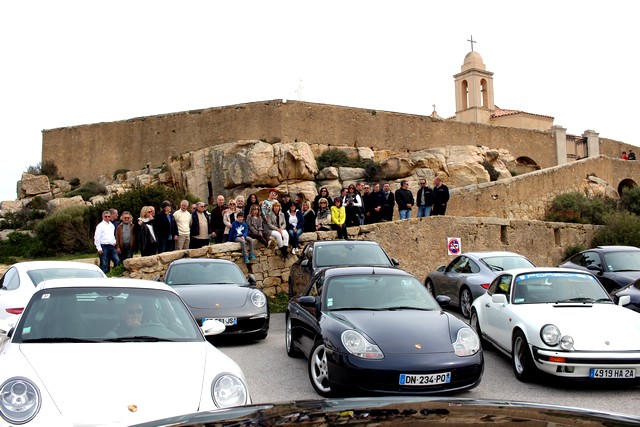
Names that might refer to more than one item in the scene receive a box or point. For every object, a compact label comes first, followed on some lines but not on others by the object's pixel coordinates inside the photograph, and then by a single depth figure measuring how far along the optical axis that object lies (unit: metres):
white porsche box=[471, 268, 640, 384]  6.91
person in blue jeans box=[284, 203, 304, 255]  15.36
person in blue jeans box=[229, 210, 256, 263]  14.77
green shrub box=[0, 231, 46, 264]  21.96
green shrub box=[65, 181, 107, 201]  33.53
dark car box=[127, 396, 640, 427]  2.15
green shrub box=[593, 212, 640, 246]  19.53
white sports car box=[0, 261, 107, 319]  9.17
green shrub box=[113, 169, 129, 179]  36.59
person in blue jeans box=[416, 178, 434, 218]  18.02
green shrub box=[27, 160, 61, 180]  38.28
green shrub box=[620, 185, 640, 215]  28.23
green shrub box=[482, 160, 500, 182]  33.65
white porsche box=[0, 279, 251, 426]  4.00
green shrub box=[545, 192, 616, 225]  24.52
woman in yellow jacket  15.63
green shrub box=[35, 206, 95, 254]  22.19
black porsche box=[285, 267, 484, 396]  6.15
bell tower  48.19
